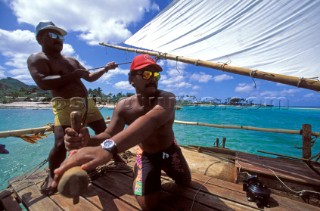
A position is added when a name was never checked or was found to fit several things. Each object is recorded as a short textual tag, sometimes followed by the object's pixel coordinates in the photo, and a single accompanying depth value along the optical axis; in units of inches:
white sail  115.1
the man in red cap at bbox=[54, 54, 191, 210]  49.2
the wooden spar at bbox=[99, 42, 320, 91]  96.3
